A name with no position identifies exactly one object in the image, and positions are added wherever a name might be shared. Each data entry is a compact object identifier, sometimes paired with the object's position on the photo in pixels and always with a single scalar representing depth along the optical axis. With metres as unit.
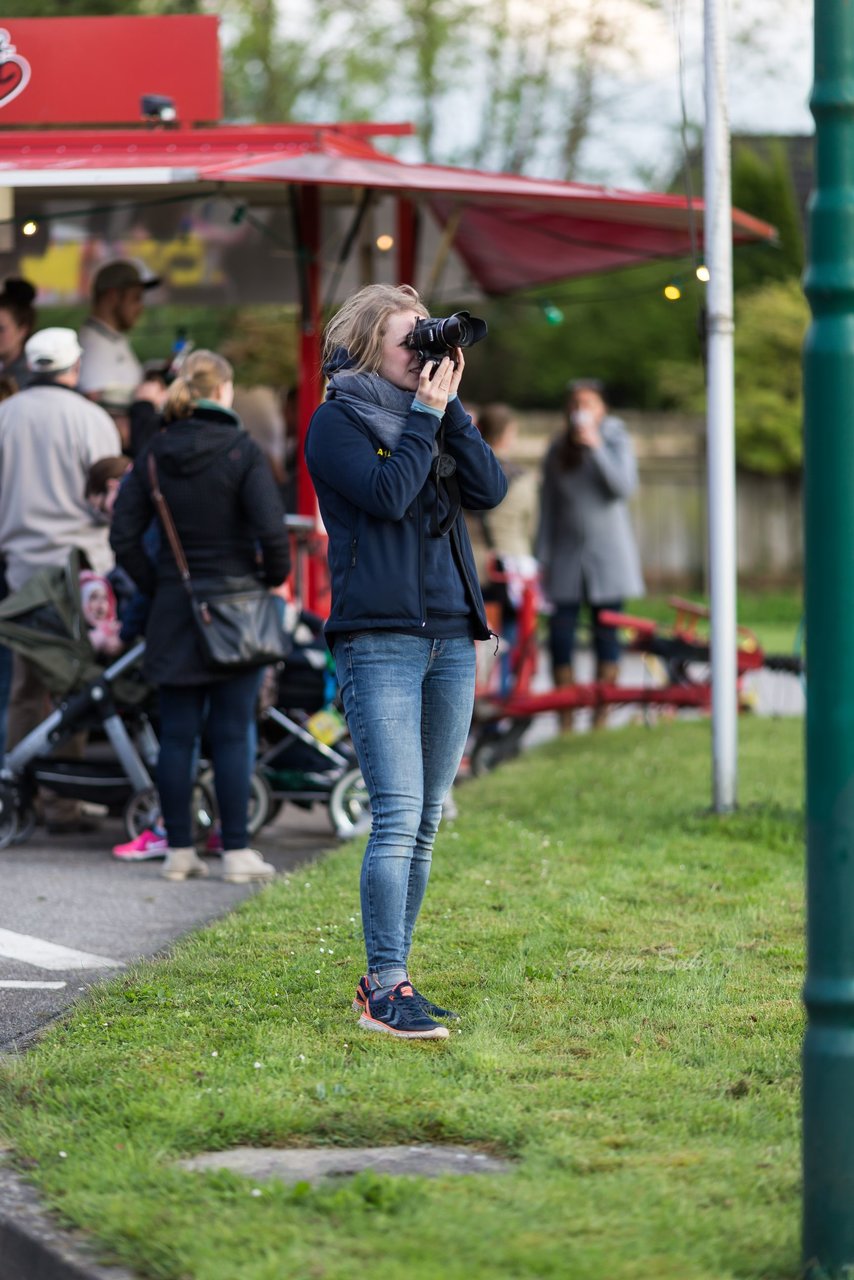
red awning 16.67
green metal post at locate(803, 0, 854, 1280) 6.36
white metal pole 15.78
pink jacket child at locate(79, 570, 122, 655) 15.75
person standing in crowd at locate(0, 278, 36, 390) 19.41
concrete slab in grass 7.24
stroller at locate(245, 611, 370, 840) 16.08
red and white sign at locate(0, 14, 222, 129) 20.94
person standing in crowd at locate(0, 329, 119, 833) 16.56
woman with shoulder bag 13.96
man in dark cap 19.70
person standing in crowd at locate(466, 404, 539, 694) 22.23
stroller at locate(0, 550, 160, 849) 15.59
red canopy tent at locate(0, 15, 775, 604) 17.53
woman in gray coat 23.16
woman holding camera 8.98
